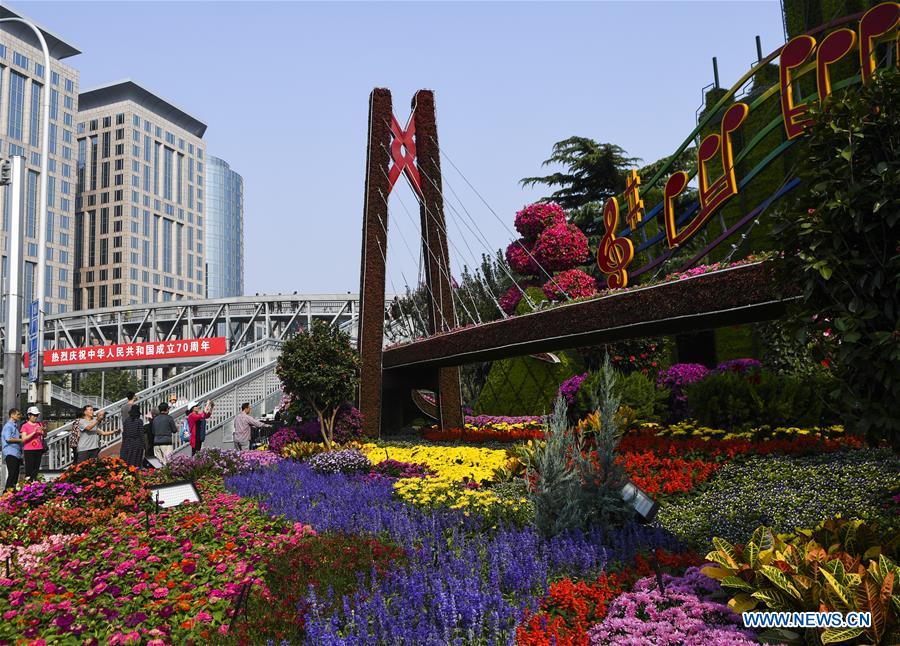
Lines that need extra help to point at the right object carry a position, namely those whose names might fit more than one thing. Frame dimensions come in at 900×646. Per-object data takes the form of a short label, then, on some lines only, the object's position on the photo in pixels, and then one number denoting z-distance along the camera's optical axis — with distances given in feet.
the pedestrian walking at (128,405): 53.78
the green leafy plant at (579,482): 21.08
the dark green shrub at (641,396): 41.57
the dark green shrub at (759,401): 34.14
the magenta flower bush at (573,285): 64.23
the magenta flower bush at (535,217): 92.68
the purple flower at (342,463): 40.04
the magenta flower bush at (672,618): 13.33
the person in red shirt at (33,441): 41.37
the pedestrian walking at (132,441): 44.70
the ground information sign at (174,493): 28.72
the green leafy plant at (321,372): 51.13
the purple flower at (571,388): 46.11
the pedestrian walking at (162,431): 51.03
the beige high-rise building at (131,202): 411.13
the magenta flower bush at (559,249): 82.79
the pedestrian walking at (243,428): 54.76
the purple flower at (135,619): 16.31
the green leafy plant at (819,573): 12.03
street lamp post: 49.90
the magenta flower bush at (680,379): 42.42
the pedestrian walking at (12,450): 40.93
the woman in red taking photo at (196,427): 55.06
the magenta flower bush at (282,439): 52.67
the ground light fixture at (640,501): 16.78
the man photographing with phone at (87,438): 52.13
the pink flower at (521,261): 94.12
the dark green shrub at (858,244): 14.52
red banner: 182.19
